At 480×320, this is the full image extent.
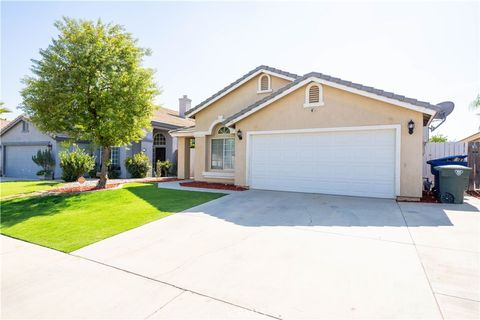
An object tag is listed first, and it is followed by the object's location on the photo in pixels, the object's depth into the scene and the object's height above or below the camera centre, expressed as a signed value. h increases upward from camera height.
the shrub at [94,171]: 19.96 -1.00
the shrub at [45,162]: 20.02 -0.32
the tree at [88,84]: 10.89 +3.30
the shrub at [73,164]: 17.25 -0.39
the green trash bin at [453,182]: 8.40 -0.67
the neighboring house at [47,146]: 20.98 +1.09
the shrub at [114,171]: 20.43 -1.00
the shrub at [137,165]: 19.17 -0.47
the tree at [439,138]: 33.76 +3.40
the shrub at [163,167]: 20.48 -0.65
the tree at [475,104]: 16.81 +3.88
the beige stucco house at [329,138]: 9.05 +0.92
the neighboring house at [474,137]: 21.15 +2.22
